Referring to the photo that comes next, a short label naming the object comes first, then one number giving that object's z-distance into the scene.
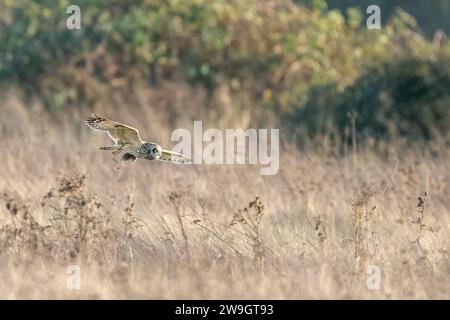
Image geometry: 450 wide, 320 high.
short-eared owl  13.53
